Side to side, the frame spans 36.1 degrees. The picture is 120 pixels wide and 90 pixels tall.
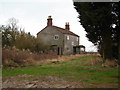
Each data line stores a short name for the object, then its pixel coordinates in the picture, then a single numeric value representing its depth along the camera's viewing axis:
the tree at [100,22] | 13.46
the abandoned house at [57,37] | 43.29
